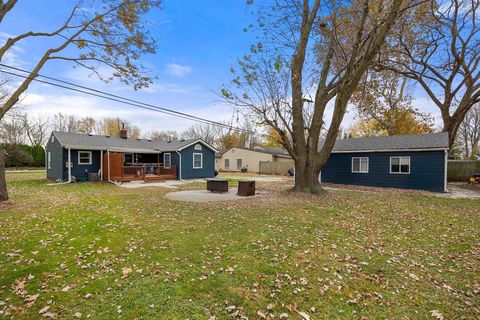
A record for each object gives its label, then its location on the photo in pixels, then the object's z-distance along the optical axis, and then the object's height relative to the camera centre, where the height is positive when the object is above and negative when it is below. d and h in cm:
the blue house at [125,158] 1738 +22
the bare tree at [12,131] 3531 +458
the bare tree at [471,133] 3750 +414
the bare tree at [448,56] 1566 +696
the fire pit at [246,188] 1155 -126
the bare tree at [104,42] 998 +479
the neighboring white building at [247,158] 3359 +37
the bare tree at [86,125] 5188 +741
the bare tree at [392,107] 2403 +530
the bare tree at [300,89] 1140 +338
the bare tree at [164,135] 5999 +621
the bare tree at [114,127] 5097 +721
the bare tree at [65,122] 5009 +779
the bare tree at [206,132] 5505 +638
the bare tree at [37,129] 4306 +555
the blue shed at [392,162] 1448 -12
